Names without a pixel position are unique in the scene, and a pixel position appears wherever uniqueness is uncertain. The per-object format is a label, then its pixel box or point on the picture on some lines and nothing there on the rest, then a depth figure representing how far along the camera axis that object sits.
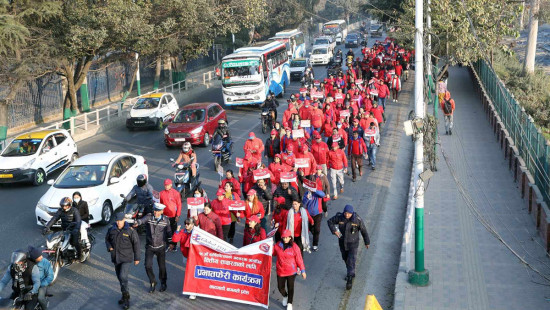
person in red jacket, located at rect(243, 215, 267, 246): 11.76
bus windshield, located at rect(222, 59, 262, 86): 31.42
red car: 23.67
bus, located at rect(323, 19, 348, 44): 68.79
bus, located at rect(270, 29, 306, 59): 46.72
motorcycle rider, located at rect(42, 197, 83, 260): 13.07
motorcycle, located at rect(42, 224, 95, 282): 12.46
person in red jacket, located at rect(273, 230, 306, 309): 10.89
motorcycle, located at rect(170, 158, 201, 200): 17.39
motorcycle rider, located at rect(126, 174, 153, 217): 14.44
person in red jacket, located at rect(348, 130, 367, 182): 18.66
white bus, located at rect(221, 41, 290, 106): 31.45
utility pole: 12.01
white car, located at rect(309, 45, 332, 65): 50.81
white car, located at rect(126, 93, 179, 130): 28.25
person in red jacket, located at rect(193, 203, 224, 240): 12.09
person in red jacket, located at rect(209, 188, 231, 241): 13.07
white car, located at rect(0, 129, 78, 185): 19.42
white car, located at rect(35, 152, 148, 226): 15.28
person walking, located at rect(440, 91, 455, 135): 23.38
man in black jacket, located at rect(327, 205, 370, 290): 11.84
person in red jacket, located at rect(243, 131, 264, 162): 17.17
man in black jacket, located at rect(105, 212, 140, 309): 11.05
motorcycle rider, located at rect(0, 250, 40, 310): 10.16
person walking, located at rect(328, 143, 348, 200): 16.91
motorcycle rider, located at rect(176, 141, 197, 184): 17.44
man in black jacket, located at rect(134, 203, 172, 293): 11.52
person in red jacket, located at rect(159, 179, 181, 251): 13.65
